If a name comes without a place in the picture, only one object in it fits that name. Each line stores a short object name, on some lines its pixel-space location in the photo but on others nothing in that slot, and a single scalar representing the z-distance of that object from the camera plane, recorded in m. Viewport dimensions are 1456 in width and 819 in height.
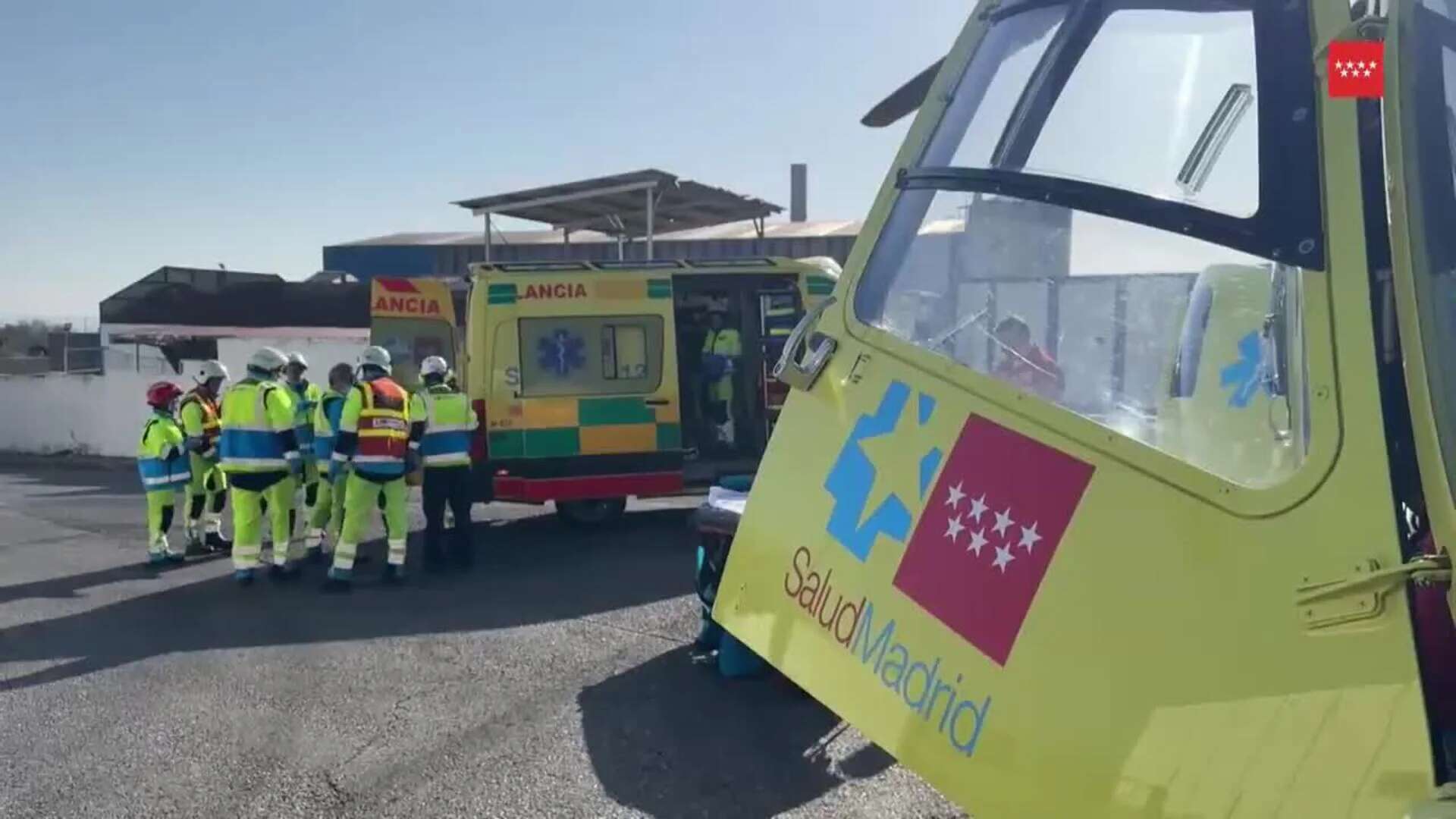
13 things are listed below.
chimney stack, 20.47
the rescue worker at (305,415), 9.59
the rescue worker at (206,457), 9.94
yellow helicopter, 1.43
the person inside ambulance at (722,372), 11.61
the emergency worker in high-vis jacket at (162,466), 9.49
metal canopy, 12.19
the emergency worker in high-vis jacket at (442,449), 8.88
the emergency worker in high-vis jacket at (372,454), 8.46
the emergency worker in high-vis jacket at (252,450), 8.69
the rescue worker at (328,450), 8.94
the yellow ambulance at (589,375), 10.12
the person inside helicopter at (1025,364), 1.86
